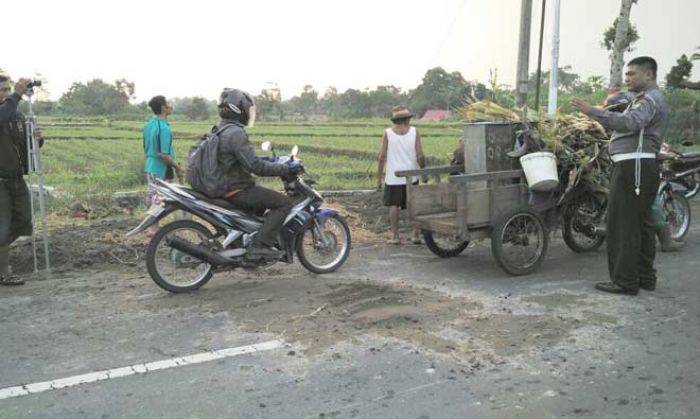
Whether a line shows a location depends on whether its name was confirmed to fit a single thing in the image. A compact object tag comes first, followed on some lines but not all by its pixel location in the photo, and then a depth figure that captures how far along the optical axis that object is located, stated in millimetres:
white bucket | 6055
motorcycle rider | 5480
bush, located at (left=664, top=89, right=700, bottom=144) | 18719
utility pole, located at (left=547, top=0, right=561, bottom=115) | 12305
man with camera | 5785
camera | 5602
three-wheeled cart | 5926
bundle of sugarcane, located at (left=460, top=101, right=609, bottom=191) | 6441
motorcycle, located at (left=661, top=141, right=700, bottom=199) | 8509
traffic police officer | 5180
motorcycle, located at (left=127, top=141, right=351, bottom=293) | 5418
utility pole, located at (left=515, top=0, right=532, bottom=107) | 11000
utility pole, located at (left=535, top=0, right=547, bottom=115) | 13562
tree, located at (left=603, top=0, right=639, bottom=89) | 13148
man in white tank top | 7359
